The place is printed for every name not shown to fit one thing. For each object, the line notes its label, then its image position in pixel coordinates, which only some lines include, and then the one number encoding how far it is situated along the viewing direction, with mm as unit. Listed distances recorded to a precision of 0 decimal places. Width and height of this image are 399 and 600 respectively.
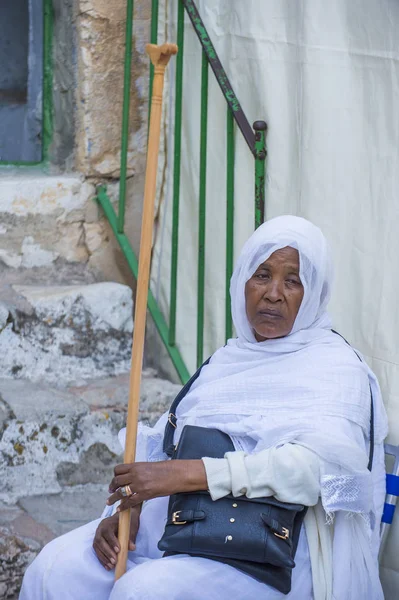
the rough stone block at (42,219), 6604
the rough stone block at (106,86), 6614
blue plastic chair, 4671
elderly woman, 4134
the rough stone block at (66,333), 6224
